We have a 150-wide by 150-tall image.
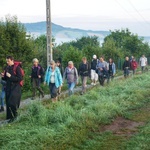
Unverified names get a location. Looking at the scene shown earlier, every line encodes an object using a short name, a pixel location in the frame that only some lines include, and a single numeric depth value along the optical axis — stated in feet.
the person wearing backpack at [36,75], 47.21
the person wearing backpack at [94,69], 61.93
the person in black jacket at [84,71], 53.21
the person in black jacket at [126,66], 78.33
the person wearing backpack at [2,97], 38.73
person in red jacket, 82.53
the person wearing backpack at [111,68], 66.24
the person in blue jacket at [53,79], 40.19
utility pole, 58.72
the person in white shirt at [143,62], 96.71
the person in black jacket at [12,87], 30.09
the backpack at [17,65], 30.14
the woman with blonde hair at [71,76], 45.88
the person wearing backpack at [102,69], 60.59
